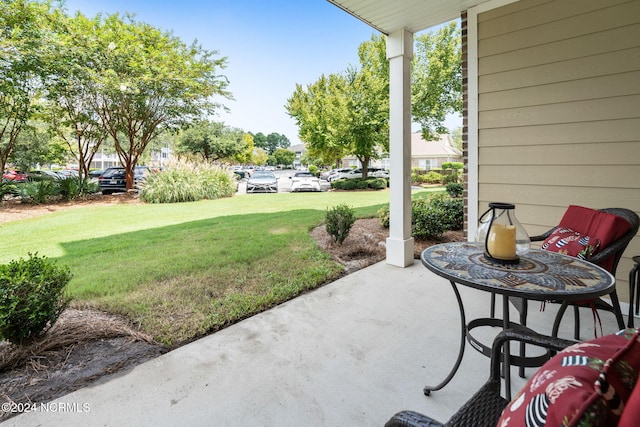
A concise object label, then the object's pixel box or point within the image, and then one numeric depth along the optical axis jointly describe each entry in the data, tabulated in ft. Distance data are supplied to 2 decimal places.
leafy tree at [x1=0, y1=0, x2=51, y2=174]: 21.65
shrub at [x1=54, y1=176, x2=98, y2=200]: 28.12
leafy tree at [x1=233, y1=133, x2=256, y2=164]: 85.32
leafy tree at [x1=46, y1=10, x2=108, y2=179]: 25.48
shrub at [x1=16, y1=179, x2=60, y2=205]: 25.35
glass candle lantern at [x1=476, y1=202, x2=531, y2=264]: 4.94
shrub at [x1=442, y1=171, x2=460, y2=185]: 54.19
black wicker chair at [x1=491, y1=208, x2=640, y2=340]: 5.62
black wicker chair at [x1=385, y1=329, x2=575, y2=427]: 2.74
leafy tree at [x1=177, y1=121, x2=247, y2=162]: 69.15
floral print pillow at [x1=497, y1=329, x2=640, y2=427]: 1.46
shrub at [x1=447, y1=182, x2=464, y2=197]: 28.99
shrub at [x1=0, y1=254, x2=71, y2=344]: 5.96
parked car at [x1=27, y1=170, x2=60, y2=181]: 29.58
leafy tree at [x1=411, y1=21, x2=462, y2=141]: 40.42
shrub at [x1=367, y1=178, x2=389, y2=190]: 48.70
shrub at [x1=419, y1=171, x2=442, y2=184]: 59.72
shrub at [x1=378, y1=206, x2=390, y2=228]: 18.31
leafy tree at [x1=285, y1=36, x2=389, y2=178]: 42.19
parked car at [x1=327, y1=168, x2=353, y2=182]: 65.67
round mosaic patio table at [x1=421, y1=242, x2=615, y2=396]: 4.03
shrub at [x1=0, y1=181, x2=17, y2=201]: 24.61
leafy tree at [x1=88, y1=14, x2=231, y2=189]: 28.30
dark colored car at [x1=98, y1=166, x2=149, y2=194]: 37.09
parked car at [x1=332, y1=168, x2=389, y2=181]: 59.06
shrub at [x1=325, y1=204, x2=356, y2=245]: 14.65
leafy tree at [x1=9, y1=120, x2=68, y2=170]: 43.01
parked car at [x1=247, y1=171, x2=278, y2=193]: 43.34
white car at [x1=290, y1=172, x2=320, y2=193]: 46.50
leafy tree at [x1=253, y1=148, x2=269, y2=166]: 121.39
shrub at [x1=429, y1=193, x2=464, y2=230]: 16.90
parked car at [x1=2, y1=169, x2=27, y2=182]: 36.36
